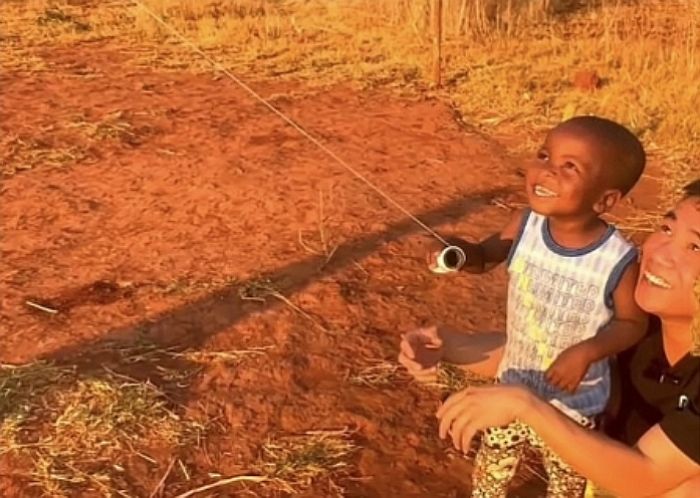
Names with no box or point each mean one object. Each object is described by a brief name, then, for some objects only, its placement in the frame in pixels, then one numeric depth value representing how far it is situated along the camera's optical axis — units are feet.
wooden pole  23.48
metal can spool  7.84
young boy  7.20
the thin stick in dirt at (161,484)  9.90
